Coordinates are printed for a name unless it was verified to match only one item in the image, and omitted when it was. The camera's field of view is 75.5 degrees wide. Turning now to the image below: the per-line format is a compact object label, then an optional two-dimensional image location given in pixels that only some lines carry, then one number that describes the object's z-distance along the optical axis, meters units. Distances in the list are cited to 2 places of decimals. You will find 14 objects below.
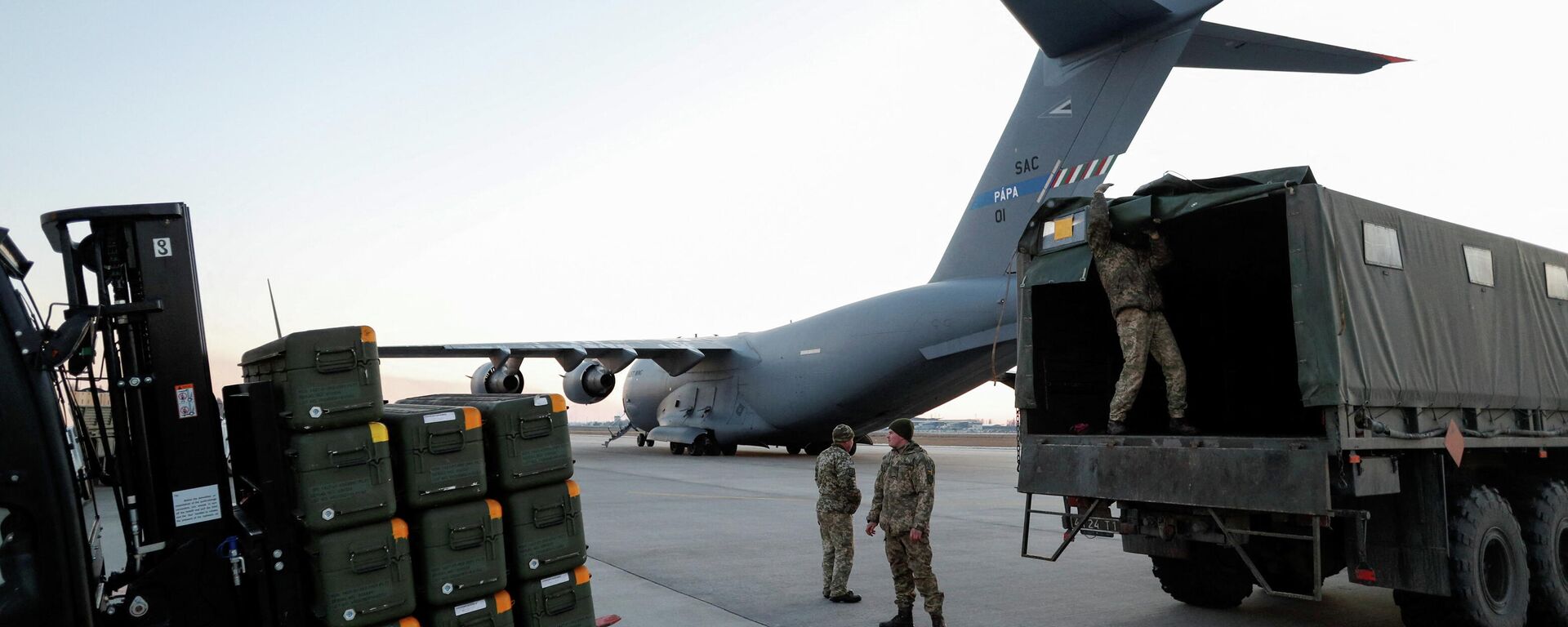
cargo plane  16.25
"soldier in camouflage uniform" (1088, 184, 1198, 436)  7.16
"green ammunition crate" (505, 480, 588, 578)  5.17
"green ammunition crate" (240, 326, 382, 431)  4.60
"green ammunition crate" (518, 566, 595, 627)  5.17
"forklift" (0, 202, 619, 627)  4.29
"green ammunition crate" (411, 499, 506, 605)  4.85
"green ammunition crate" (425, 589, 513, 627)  4.88
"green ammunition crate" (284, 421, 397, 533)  4.55
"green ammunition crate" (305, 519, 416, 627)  4.54
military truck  5.96
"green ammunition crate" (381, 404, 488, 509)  4.85
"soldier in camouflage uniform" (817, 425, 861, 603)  8.22
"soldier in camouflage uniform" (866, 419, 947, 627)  6.95
